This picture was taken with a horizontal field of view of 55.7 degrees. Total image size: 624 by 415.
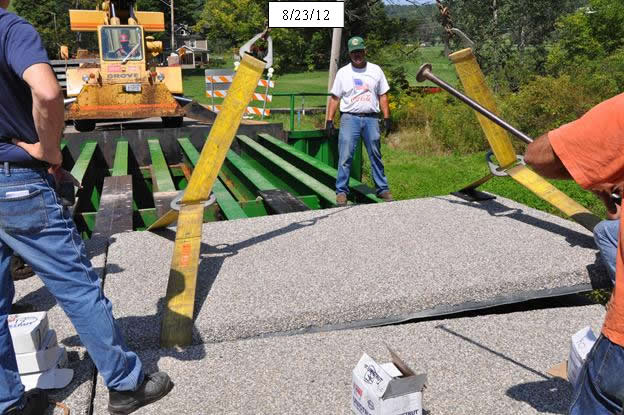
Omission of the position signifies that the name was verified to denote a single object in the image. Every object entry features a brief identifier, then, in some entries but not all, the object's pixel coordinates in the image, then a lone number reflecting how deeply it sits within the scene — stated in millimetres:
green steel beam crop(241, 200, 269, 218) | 6324
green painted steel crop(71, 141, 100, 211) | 7181
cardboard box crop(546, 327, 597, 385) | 2574
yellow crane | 11930
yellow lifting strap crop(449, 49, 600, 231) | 4590
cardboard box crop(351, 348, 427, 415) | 2434
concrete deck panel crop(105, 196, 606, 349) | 3557
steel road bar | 3059
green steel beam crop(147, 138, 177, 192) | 6680
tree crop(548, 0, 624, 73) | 18891
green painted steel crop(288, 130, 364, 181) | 9992
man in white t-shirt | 6336
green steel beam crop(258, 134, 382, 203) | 6688
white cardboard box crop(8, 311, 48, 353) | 2730
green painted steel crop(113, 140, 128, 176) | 7617
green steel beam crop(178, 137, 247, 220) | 5883
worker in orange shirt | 1702
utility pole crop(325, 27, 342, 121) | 14180
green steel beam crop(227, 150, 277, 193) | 6824
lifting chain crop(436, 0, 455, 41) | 4098
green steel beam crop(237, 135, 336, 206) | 6500
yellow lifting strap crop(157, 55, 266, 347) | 3311
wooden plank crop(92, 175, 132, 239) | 5082
